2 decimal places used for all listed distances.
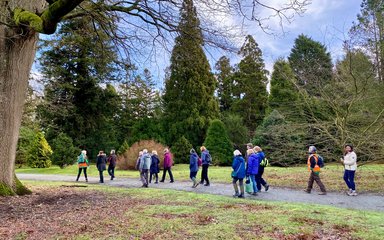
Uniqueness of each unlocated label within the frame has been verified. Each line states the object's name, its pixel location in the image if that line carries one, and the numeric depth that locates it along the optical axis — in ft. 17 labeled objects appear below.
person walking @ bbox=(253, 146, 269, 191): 38.36
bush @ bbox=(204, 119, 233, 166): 101.71
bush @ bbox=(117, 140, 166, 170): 83.93
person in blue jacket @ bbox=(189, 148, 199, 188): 44.55
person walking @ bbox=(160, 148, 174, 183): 51.39
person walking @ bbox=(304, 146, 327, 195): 36.19
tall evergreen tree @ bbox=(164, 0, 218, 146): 121.90
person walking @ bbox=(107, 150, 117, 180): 57.57
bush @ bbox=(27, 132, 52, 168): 98.32
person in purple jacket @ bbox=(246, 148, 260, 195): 35.91
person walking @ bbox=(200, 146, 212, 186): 43.95
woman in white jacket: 35.63
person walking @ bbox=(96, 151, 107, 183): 54.34
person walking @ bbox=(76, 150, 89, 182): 54.95
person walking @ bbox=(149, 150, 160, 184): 50.42
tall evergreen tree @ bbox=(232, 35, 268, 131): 133.18
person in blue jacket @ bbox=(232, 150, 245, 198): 33.81
